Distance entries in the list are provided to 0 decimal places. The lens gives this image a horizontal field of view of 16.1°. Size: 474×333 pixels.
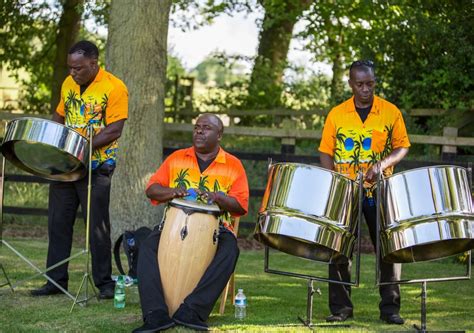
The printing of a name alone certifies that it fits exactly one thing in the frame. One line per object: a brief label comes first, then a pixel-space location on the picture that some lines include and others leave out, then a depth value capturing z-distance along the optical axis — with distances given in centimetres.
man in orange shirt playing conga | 824
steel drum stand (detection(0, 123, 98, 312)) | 895
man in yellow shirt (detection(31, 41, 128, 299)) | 934
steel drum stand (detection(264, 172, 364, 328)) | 816
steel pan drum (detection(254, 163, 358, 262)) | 807
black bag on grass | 950
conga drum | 845
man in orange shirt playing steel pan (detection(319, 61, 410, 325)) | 872
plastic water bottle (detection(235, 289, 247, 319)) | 889
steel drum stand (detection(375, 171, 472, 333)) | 807
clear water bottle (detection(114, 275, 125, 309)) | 916
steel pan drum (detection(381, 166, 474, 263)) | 795
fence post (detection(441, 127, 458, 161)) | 1386
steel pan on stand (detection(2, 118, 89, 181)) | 866
